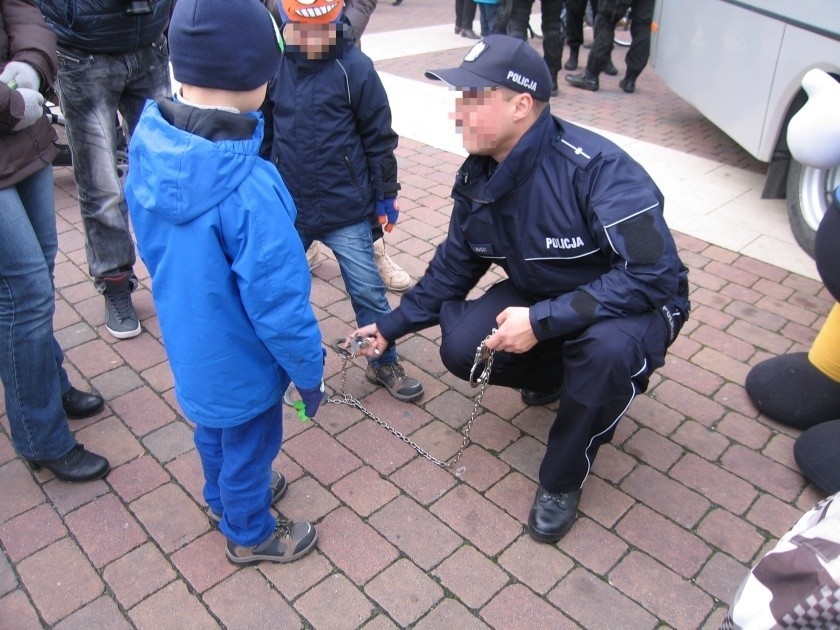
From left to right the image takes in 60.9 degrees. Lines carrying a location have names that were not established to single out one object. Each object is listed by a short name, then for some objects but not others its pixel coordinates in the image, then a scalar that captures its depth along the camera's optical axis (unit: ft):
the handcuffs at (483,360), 7.97
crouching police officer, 7.10
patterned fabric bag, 4.26
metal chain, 8.10
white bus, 13.88
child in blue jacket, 5.34
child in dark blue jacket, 8.24
